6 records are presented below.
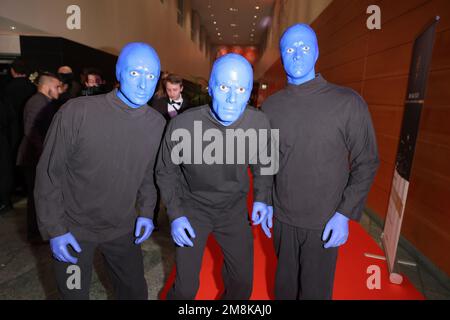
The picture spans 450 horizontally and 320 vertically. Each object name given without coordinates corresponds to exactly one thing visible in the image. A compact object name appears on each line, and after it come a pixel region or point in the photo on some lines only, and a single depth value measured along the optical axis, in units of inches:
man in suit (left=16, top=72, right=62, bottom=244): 103.7
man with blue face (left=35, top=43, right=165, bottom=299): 46.8
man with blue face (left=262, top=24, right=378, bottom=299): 51.8
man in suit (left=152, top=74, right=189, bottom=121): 117.6
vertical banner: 76.5
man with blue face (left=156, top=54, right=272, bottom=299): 48.4
